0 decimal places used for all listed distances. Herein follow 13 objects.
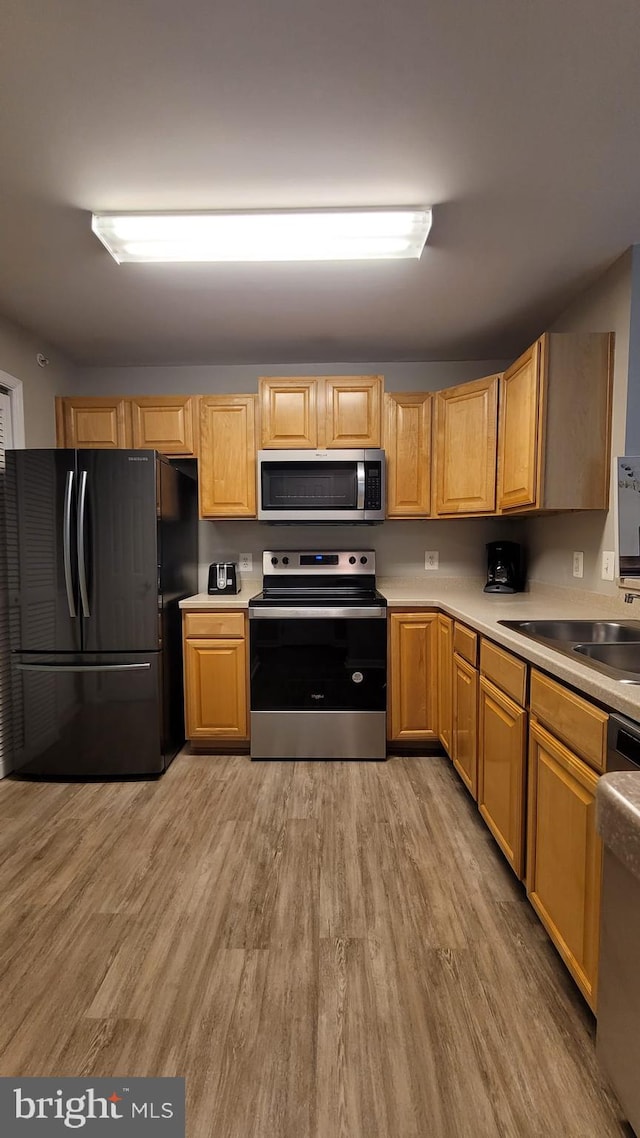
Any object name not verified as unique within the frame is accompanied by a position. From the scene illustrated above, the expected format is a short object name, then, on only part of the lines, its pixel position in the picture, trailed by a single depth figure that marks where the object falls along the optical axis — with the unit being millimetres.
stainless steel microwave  2793
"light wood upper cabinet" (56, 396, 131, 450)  2953
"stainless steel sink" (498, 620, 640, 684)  1343
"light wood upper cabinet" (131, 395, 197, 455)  2918
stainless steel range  2629
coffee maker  2916
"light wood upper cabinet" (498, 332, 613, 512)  2066
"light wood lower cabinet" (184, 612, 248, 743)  2686
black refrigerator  2400
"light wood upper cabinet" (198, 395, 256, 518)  2881
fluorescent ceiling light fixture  1711
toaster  2988
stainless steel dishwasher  772
